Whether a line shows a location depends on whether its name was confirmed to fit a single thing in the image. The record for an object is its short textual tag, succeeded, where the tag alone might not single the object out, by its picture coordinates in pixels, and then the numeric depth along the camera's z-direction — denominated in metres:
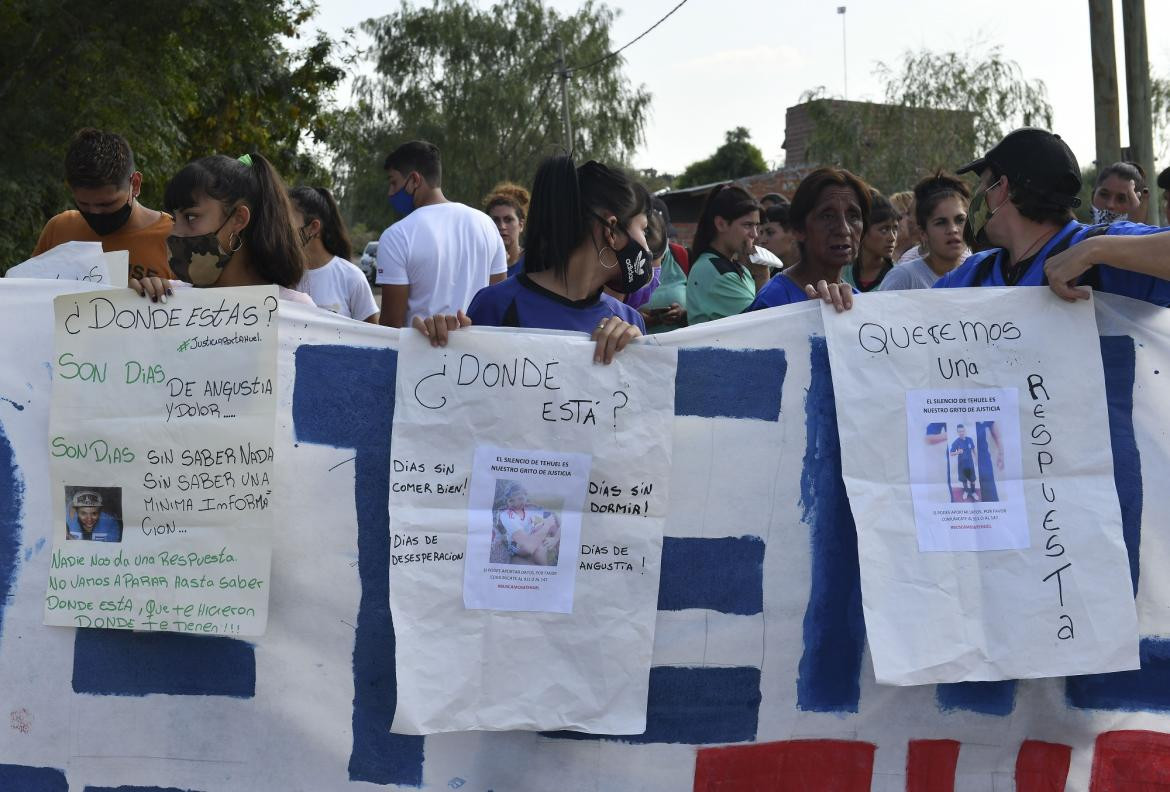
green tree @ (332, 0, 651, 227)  34.41
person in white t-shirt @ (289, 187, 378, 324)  5.09
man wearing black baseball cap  2.90
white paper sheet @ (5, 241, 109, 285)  3.18
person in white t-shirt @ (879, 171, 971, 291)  4.61
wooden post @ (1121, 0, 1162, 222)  8.78
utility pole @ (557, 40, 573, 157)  33.47
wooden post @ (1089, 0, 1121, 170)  8.48
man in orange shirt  3.77
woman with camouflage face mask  3.01
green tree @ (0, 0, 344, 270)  10.55
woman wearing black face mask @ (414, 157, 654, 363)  2.98
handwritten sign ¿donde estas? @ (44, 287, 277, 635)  2.76
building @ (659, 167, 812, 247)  28.30
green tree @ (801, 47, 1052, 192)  19.62
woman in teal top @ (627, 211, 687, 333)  5.79
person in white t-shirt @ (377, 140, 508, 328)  5.18
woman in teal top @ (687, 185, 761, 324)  4.84
